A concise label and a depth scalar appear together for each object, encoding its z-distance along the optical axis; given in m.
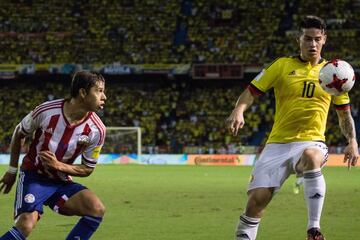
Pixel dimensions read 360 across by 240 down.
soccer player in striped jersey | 13.93
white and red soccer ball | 15.27
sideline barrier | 70.75
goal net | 72.12
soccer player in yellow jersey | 14.90
